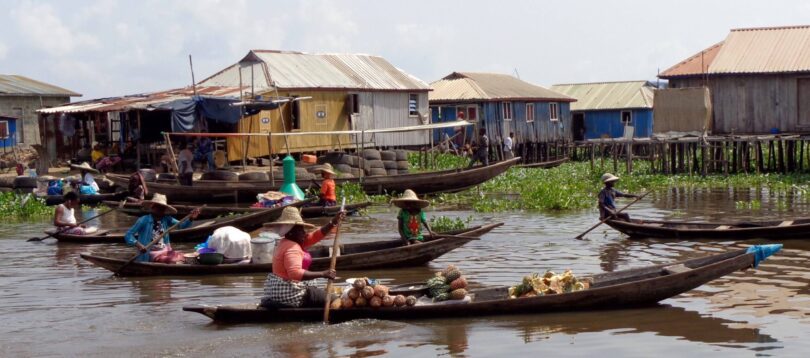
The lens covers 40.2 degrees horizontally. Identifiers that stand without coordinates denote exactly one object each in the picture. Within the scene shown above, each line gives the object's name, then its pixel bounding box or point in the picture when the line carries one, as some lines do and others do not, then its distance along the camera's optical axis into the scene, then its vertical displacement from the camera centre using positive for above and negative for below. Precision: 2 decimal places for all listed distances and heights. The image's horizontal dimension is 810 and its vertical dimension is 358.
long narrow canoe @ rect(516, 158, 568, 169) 41.62 -0.61
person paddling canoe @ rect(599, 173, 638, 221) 17.39 -0.90
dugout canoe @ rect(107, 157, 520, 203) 24.66 -0.66
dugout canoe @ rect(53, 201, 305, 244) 17.95 -1.12
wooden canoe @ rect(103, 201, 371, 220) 20.06 -0.96
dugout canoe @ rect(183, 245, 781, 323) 11.03 -1.53
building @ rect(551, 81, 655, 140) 49.09 +1.61
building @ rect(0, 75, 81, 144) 41.22 +2.54
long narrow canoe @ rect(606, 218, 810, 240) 16.52 -1.34
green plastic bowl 14.30 -1.26
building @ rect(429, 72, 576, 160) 42.59 +1.70
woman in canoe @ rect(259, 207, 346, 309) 10.59 -1.07
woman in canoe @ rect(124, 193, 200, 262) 14.01 -0.81
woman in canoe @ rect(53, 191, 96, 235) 18.59 -0.94
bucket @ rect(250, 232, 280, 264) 14.38 -1.17
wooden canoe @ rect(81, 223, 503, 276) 14.19 -1.34
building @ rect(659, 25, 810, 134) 30.23 +1.65
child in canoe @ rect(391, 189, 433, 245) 14.07 -0.88
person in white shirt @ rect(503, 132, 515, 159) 40.06 +0.05
